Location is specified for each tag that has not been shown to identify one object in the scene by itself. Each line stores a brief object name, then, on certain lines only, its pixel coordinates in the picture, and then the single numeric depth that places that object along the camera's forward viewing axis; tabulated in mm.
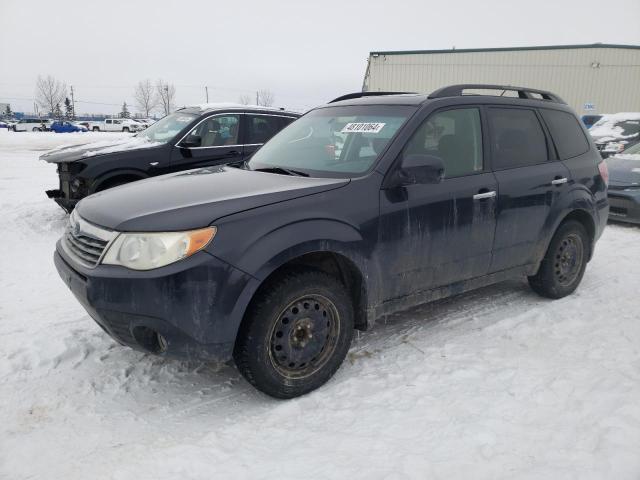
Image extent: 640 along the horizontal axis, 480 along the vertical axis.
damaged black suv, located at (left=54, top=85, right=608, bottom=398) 2543
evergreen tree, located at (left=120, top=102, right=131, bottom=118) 95438
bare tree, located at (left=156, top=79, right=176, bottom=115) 90694
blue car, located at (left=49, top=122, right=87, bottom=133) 45219
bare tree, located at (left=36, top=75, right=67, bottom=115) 91188
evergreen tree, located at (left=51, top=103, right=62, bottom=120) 85500
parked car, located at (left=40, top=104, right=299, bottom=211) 6594
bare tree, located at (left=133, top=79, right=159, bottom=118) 92000
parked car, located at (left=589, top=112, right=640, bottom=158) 11297
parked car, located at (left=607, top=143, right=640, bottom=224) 7641
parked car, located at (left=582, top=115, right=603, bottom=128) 18609
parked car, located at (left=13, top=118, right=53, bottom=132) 45781
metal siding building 26719
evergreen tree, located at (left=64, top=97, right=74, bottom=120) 84488
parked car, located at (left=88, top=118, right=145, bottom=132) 51312
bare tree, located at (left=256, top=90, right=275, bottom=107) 87075
